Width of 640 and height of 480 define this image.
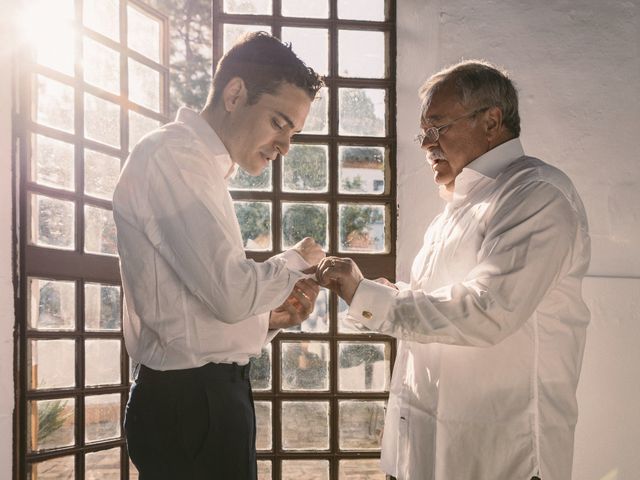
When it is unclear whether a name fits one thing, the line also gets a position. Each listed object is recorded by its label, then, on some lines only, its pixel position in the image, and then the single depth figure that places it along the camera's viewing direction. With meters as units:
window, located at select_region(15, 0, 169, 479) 2.66
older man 1.64
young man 1.49
